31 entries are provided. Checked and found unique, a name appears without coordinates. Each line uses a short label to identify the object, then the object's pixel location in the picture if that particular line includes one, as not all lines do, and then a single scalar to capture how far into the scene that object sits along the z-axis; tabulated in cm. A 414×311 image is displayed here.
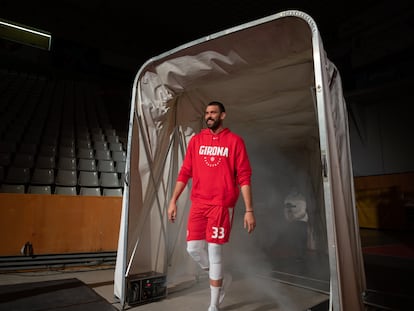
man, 207
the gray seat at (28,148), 520
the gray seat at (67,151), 551
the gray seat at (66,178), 457
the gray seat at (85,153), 559
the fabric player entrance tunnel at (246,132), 154
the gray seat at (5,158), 463
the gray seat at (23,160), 471
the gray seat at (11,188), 407
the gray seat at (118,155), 606
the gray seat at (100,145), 623
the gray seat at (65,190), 438
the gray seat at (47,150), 534
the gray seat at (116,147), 654
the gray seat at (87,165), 521
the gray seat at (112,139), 697
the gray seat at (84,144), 608
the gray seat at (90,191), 453
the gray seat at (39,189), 421
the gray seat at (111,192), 472
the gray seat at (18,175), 429
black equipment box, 232
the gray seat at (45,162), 485
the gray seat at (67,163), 504
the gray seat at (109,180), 497
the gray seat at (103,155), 581
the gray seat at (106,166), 543
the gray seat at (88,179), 478
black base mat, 218
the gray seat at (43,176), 443
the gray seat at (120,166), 562
